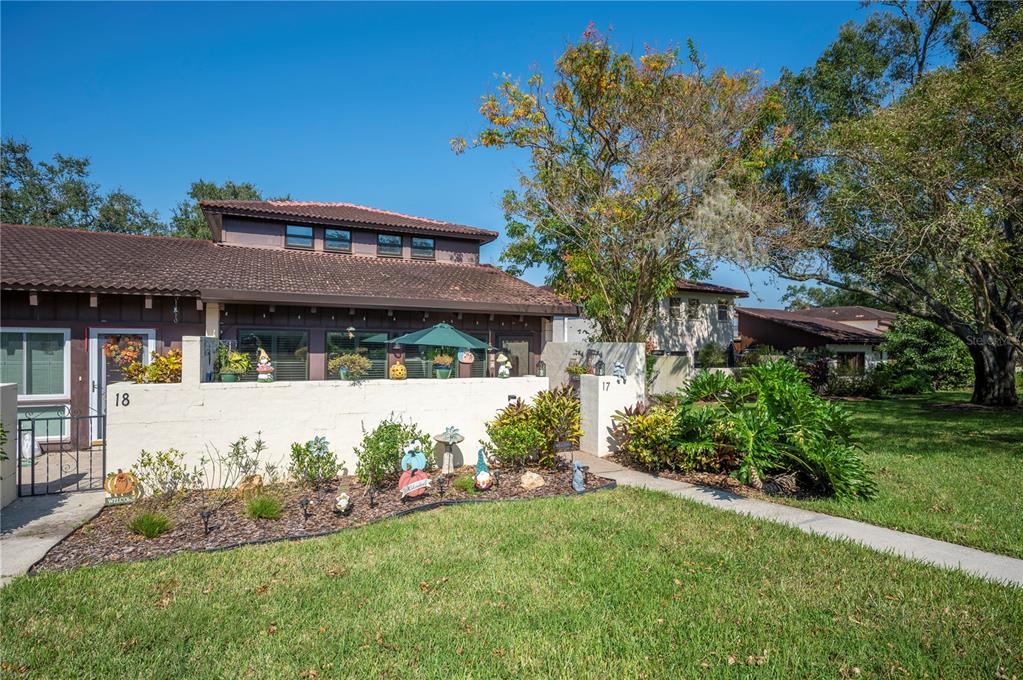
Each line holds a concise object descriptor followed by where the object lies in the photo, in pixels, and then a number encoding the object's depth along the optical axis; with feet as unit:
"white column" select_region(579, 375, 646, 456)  32.01
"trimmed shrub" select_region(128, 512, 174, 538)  17.74
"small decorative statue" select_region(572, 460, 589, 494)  24.18
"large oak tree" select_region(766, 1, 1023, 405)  34.32
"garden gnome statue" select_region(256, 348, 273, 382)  25.52
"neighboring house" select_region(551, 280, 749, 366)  88.94
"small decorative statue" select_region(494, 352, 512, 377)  31.99
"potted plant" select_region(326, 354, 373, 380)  27.99
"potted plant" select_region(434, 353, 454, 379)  30.60
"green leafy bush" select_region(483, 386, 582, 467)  27.40
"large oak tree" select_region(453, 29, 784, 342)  42.39
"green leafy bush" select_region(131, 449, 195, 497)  22.30
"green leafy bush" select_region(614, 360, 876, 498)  22.65
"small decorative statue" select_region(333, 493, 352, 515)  20.32
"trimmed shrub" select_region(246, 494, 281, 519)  19.53
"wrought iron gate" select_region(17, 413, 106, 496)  24.36
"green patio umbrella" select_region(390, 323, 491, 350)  31.35
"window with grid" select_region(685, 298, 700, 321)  91.66
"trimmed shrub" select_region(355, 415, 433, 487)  23.75
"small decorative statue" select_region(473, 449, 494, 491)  23.97
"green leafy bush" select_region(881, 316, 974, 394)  87.15
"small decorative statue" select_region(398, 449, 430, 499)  22.48
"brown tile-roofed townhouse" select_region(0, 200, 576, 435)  33.71
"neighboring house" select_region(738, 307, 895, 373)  94.81
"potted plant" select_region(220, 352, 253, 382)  25.05
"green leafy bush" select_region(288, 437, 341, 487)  24.06
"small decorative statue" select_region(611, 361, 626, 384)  32.42
